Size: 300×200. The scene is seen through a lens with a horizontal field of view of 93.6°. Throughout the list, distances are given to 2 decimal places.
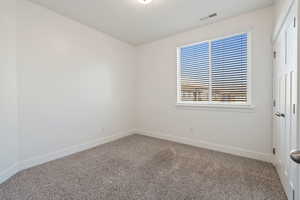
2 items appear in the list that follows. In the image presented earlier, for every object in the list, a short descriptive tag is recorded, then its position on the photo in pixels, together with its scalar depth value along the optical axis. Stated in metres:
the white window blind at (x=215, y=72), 2.79
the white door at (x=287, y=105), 1.33
